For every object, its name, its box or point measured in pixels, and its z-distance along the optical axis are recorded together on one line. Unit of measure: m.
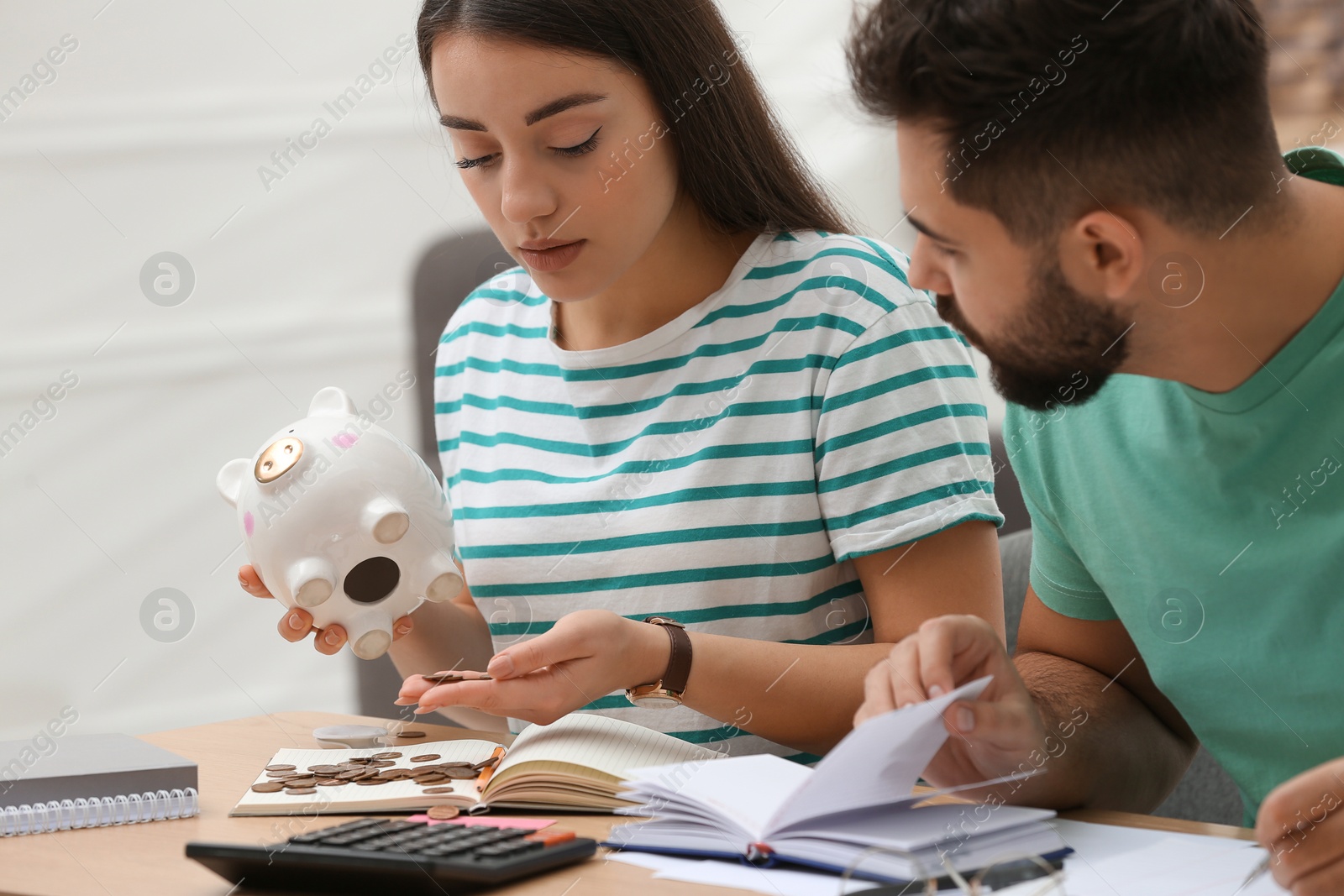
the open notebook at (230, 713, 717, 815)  1.79
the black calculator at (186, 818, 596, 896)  1.68
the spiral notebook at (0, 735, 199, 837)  1.80
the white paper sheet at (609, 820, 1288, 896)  1.67
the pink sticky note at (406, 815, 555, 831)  1.77
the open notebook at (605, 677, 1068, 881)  1.67
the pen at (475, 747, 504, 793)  1.82
